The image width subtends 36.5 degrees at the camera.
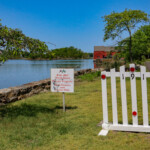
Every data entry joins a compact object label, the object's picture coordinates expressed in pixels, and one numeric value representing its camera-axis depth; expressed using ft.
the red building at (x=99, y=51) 350.31
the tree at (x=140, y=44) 96.45
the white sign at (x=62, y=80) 23.41
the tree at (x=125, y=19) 57.11
